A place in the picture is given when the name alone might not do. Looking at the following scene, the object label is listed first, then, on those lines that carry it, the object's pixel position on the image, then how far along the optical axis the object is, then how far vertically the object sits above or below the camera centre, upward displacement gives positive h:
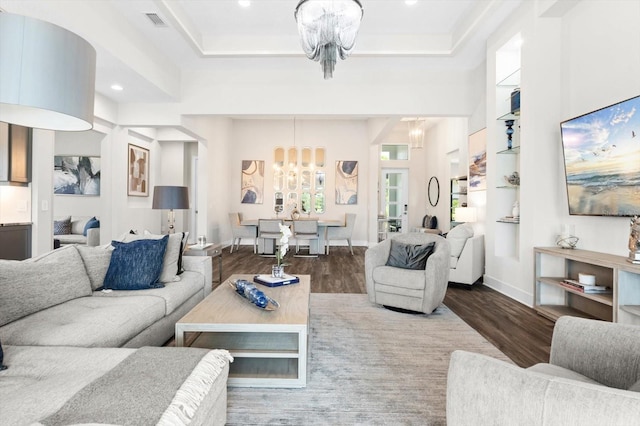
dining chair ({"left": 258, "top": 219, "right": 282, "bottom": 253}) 6.96 -0.37
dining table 7.24 -0.64
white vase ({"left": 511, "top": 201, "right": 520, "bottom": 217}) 4.14 +0.05
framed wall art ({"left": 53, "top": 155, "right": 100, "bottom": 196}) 6.56 +0.65
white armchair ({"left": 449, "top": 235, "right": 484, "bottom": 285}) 4.46 -0.68
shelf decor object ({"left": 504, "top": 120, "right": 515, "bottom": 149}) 4.26 +1.05
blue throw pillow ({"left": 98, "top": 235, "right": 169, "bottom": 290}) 2.64 -0.45
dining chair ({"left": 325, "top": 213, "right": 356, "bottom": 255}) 7.68 -0.44
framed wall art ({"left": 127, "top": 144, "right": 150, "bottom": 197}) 6.27 +0.73
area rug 1.73 -1.03
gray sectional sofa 1.09 -0.64
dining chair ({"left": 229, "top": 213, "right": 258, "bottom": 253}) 7.70 -0.45
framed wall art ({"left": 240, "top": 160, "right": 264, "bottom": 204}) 8.96 +0.76
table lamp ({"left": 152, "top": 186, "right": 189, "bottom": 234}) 4.16 +0.14
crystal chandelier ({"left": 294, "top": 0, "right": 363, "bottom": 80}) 2.82 +1.59
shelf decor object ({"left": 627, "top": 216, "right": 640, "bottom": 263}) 2.57 -0.20
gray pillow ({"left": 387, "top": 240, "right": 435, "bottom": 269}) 3.56 -0.46
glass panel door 9.73 +0.48
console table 2.60 -0.63
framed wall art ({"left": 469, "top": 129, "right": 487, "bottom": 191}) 4.93 +0.81
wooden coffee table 1.97 -0.85
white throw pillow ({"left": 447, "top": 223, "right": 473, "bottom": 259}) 4.55 -0.33
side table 3.93 -0.48
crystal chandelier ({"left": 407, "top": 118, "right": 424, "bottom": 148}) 7.71 +1.82
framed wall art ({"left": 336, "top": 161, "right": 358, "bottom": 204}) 8.92 +0.79
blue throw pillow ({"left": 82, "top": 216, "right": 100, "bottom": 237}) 6.10 -0.28
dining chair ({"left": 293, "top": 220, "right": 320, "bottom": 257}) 7.01 -0.37
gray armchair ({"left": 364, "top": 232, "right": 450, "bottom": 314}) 3.29 -0.69
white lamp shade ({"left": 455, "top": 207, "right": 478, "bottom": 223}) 5.34 -0.01
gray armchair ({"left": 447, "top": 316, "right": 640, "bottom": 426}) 0.77 -0.49
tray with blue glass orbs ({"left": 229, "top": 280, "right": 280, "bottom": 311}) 2.21 -0.59
